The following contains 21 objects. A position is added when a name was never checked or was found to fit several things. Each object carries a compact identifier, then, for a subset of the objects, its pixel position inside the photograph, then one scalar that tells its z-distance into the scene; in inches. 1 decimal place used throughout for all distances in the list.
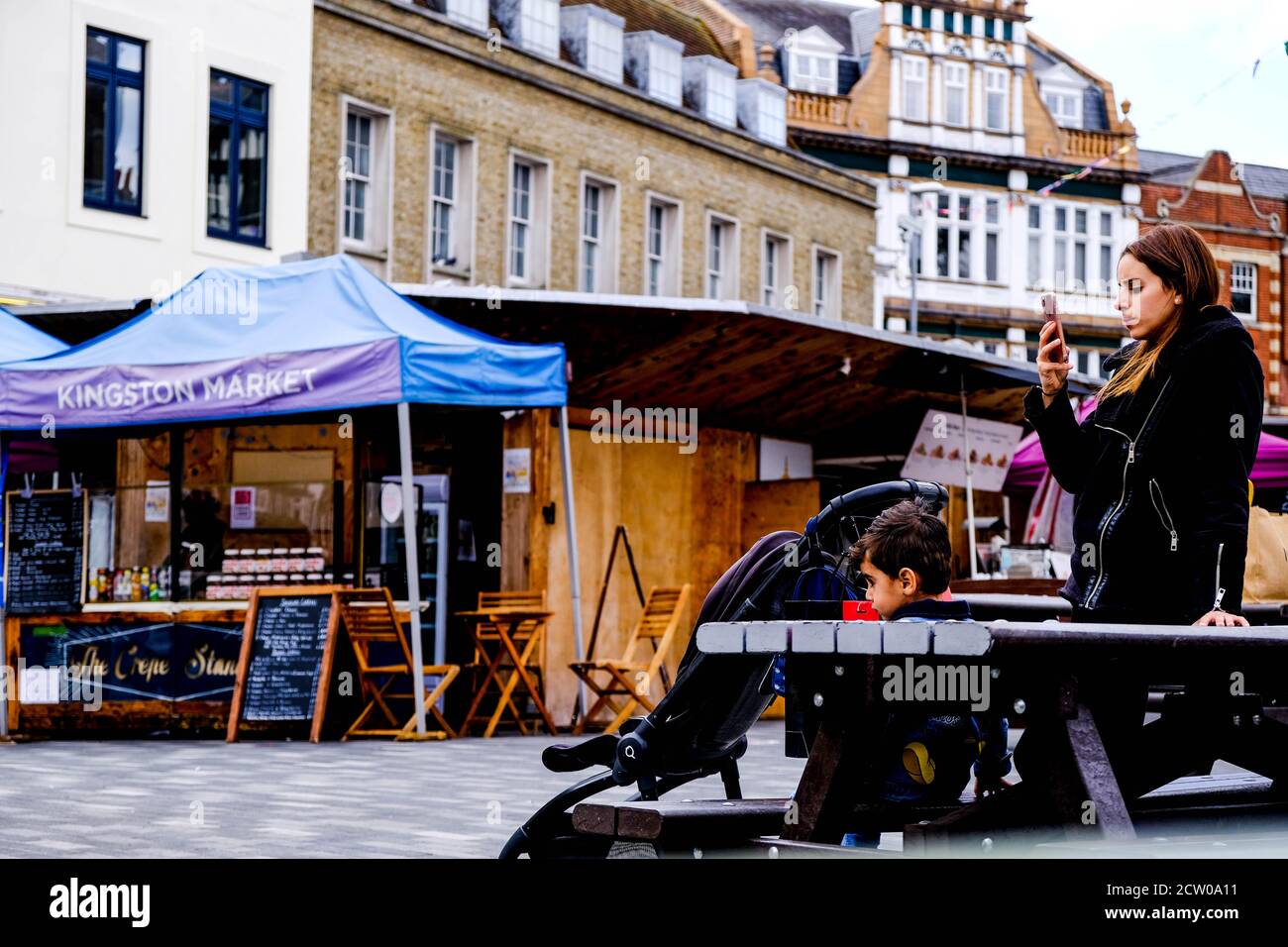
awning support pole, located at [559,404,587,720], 565.6
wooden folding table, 561.0
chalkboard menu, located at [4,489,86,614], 575.5
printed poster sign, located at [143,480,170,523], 608.7
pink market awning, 669.7
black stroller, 194.7
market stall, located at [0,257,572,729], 522.3
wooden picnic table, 170.2
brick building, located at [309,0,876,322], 1058.1
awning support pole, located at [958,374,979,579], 715.9
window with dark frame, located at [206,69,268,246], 955.3
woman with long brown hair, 191.2
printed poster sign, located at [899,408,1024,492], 745.6
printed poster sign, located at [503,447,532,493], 623.2
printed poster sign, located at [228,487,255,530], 603.8
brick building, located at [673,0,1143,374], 1860.2
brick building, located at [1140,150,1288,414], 2046.0
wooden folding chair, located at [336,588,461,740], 544.7
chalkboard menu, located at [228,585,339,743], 548.4
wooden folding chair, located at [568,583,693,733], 561.9
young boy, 193.6
